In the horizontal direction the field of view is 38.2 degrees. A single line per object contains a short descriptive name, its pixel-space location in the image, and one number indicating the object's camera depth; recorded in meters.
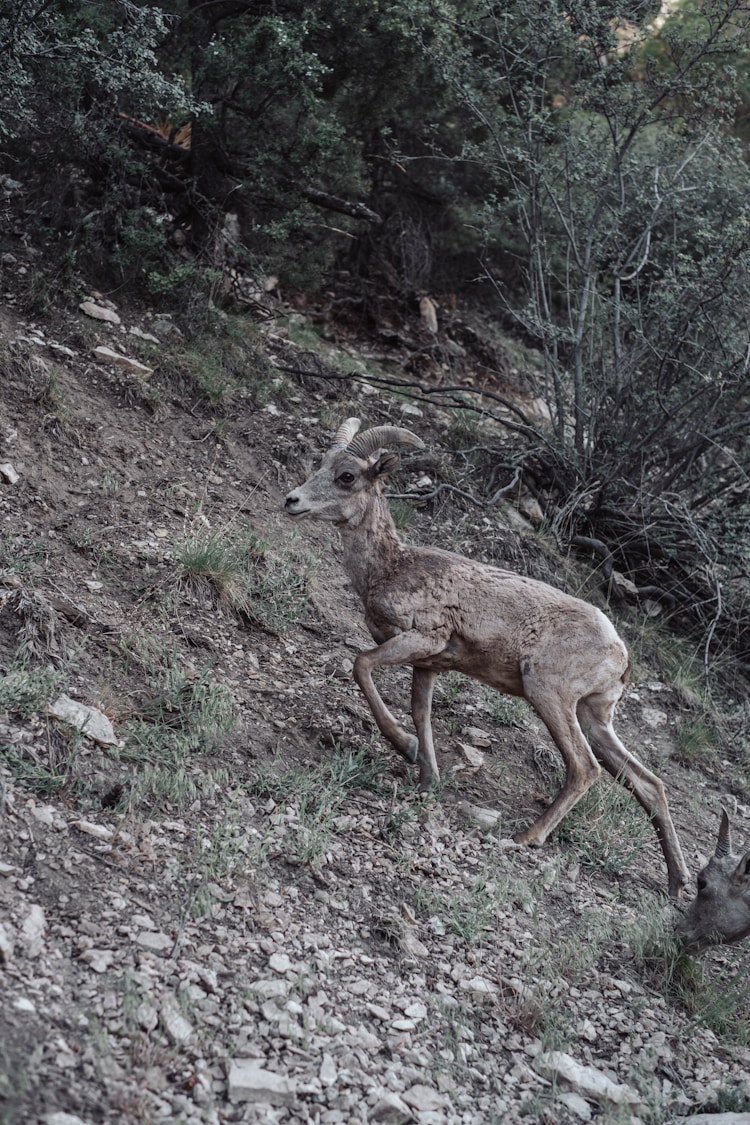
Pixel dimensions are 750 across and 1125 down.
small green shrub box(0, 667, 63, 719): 5.21
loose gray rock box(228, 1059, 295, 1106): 3.76
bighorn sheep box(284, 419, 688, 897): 6.20
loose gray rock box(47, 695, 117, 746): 5.26
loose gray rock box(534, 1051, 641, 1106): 4.43
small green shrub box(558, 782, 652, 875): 6.32
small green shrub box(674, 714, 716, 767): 8.17
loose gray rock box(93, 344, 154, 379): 8.80
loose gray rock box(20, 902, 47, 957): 4.04
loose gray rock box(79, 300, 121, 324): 9.18
